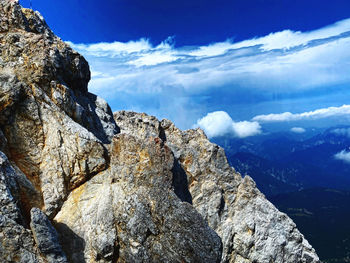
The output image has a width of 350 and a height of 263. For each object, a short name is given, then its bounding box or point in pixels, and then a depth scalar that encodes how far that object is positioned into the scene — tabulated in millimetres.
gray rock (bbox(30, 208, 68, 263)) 23484
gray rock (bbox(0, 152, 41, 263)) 22047
